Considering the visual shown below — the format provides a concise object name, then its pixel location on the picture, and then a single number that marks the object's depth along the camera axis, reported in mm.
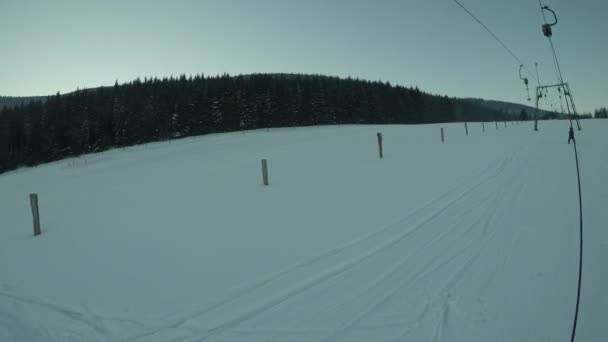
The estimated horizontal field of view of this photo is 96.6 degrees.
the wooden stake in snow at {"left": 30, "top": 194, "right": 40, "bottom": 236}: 6777
